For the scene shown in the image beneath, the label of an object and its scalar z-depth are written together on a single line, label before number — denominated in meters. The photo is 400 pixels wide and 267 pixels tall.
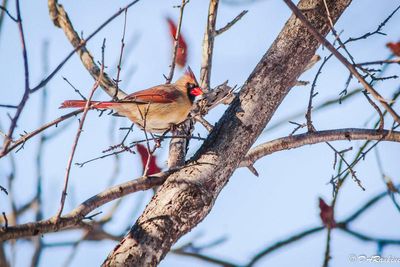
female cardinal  8.35
